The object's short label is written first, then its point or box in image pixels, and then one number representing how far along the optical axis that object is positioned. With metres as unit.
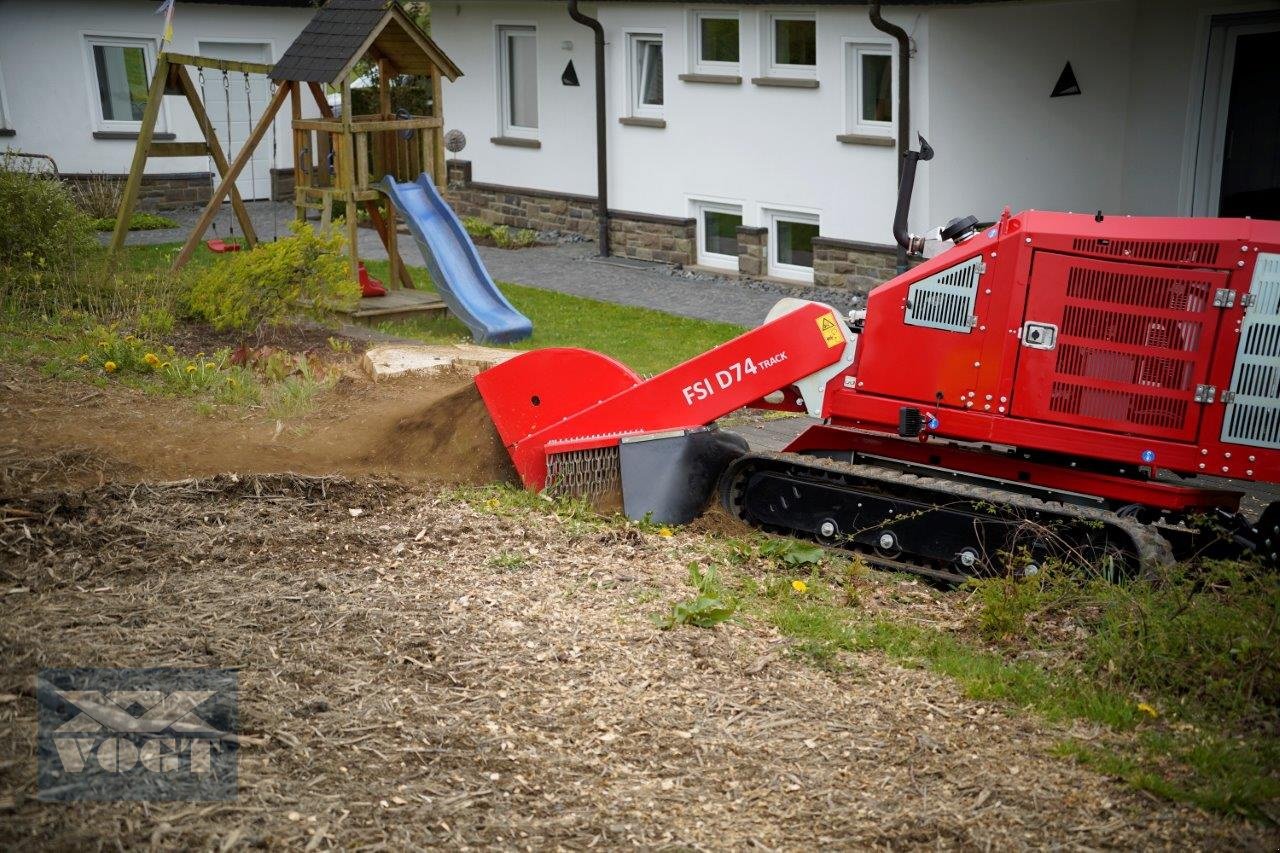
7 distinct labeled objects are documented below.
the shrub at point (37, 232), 12.37
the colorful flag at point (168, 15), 13.89
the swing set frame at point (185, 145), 14.00
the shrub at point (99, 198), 20.23
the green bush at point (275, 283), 11.40
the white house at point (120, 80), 20.83
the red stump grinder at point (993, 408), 6.46
